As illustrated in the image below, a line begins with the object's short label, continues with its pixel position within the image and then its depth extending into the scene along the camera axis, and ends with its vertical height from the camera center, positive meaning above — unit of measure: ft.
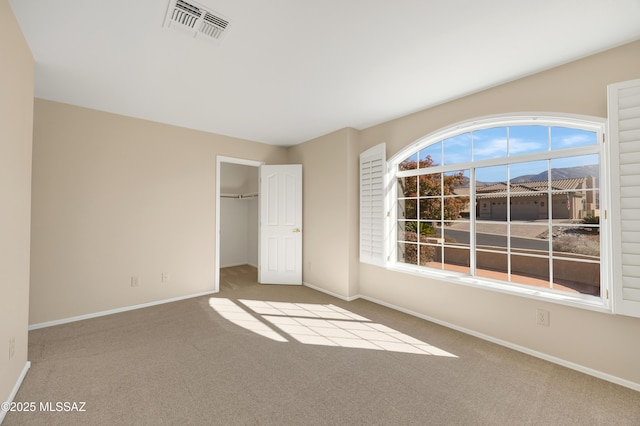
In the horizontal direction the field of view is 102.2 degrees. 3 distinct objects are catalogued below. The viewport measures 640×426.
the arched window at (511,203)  7.63 +0.50
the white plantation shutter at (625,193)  6.26 +0.60
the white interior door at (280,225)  15.67 -0.53
